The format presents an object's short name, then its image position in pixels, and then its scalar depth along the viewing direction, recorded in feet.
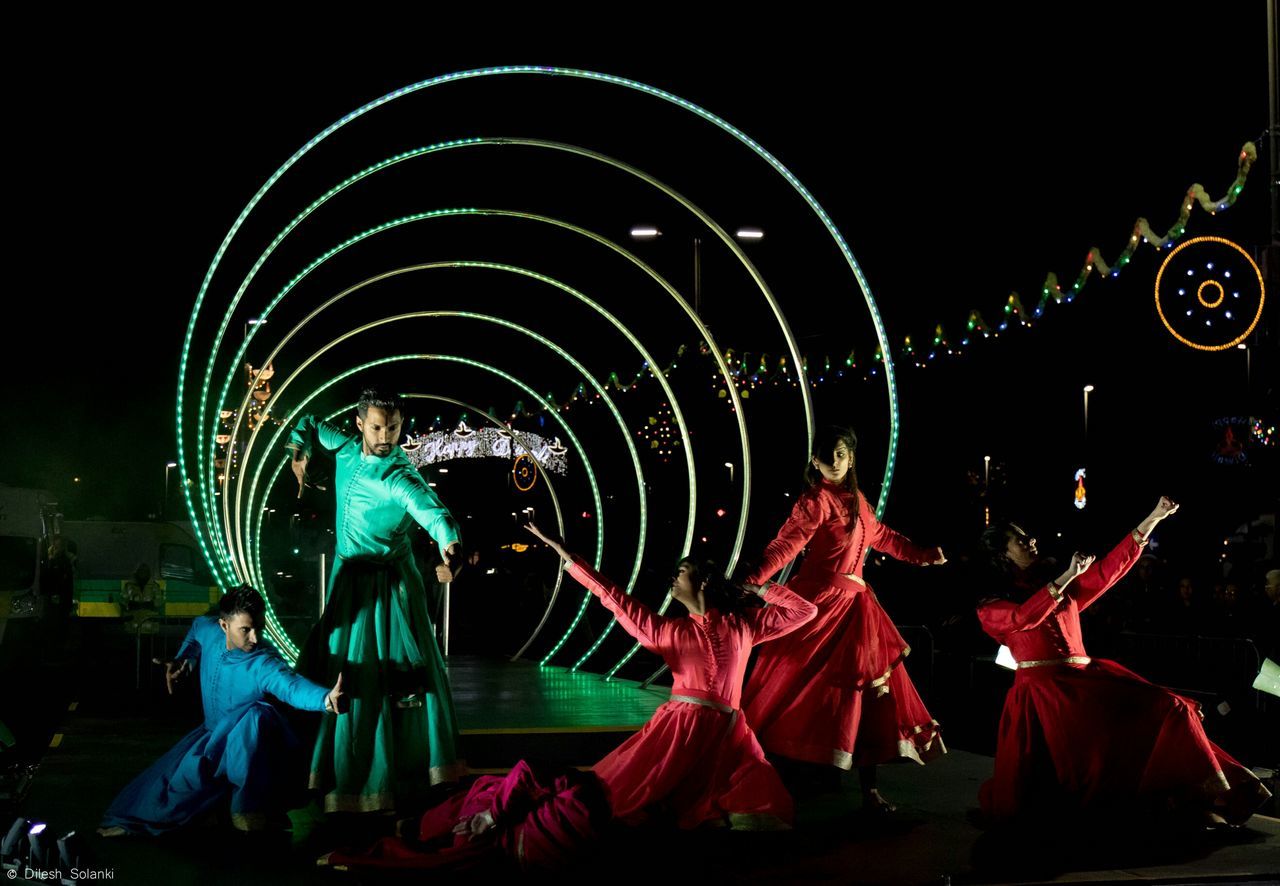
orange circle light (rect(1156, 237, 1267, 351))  33.63
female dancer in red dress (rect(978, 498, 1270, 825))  23.22
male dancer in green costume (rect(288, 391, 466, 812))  22.58
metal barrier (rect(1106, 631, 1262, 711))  42.34
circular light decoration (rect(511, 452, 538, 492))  86.43
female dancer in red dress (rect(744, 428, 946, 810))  25.29
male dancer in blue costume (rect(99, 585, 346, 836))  22.43
